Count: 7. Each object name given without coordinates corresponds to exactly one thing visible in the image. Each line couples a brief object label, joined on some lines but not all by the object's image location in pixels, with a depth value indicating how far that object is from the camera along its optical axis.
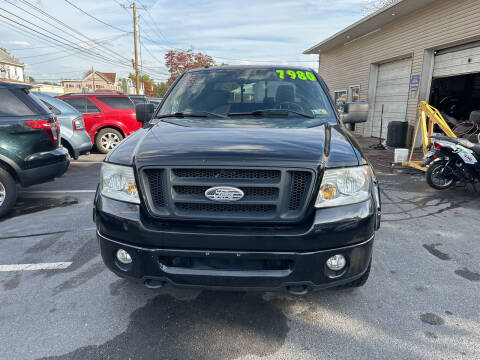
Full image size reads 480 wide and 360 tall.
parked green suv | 4.48
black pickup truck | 1.91
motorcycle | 5.63
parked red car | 10.25
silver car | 7.58
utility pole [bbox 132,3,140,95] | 30.96
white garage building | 9.42
